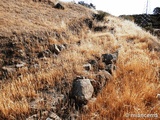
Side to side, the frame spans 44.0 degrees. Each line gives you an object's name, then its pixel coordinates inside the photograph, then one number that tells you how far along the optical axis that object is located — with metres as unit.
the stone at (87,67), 5.61
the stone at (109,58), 6.13
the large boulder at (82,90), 3.88
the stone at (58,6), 15.77
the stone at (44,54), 7.72
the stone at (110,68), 5.35
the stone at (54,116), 3.39
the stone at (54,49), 8.03
